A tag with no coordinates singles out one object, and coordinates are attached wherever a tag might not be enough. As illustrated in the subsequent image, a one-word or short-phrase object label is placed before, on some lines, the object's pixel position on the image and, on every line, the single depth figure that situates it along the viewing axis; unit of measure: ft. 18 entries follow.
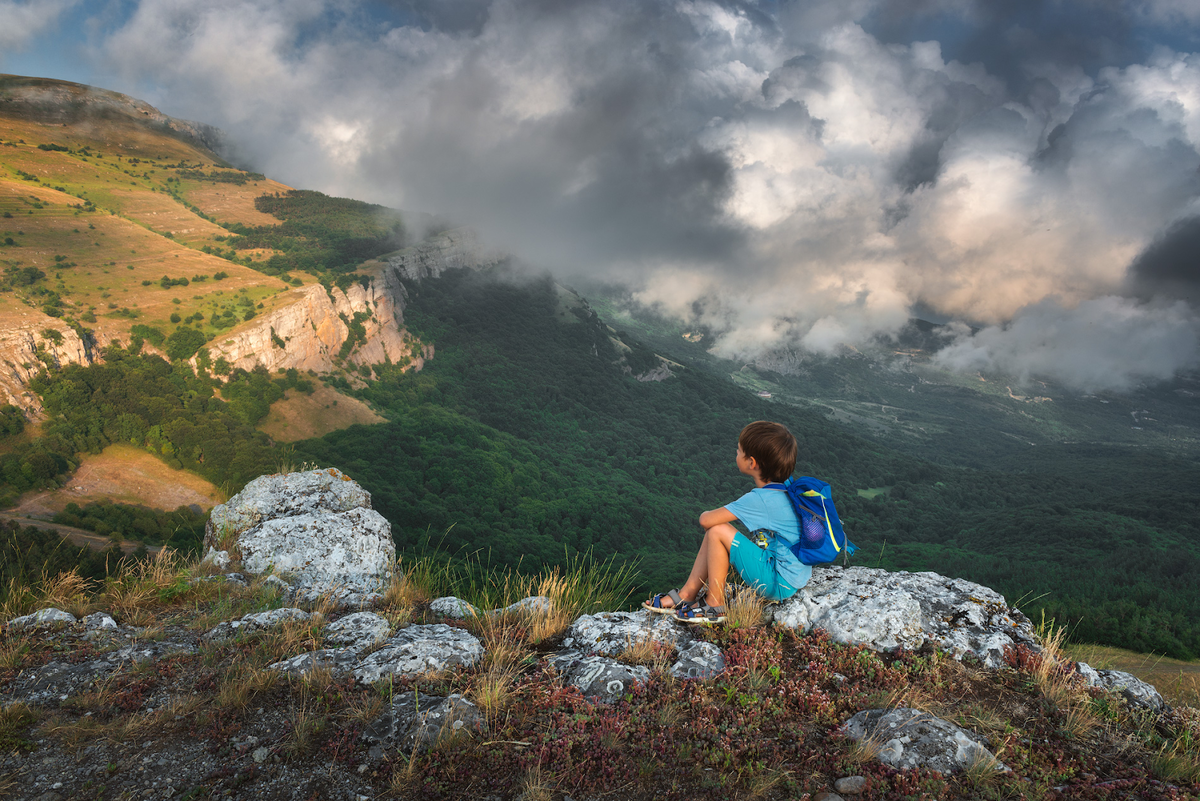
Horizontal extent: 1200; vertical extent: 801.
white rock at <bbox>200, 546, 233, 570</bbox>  23.61
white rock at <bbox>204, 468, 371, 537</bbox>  28.04
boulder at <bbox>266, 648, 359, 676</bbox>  13.16
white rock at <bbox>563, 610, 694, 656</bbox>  15.28
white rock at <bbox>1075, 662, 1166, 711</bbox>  13.41
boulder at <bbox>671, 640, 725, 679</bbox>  13.58
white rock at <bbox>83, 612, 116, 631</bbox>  15.97
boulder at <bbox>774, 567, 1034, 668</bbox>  15.32
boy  16.19
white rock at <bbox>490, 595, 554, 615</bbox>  17.35
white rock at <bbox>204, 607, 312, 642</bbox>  15.74
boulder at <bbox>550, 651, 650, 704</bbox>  12.71
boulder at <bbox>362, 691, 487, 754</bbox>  10.59
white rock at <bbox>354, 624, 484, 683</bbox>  13.24
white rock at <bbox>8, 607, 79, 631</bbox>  15.20
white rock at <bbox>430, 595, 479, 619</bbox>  18.98
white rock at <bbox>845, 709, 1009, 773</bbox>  10.20
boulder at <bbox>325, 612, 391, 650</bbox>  15.28
